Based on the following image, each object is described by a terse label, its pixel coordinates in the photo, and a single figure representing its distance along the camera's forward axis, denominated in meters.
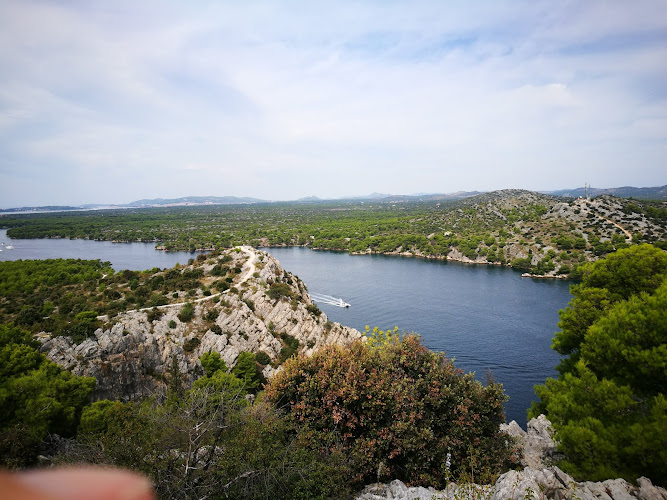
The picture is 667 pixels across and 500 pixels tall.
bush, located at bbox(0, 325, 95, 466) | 15.03
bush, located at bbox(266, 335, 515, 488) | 12.75
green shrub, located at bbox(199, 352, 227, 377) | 31.65
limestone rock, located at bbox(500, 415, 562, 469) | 15.29
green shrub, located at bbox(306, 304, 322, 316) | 46.56
